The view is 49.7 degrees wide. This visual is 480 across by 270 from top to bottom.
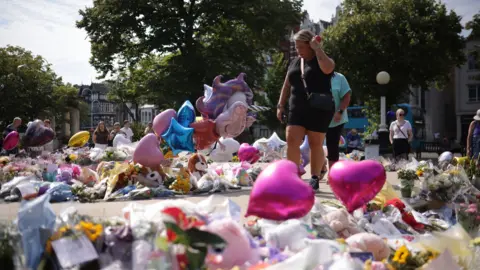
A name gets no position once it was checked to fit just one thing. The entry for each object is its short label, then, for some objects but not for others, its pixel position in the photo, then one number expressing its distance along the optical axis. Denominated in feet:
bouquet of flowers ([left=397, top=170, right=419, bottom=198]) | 18.16
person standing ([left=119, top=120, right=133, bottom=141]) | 50.69
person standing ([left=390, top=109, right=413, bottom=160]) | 38.24
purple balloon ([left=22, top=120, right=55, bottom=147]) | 33.47
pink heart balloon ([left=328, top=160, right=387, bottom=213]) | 12.84
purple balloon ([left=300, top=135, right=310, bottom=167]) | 32.37
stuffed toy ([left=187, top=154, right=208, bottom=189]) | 23.94
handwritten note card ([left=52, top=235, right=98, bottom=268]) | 7.76
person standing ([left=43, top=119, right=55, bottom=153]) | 42.41
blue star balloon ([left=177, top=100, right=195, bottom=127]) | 22.68
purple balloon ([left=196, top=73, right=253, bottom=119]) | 22.93
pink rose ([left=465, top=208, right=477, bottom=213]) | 14.28
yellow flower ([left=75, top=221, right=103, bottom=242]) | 8.26
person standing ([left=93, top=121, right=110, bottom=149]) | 45.52
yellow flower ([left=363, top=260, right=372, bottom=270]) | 8.24
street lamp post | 54.29
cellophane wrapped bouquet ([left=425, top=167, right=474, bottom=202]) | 16.47
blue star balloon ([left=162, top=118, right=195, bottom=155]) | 21.54
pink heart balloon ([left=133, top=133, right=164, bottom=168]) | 21.16
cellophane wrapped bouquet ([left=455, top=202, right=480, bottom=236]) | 13.65
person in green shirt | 22.45
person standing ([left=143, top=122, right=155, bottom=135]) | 43.98
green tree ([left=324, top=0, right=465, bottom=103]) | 101.35
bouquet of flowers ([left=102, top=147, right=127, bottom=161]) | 31.63
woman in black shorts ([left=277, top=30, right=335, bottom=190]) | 18.95
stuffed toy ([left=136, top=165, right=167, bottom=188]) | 21.52
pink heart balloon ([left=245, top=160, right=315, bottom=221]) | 10.02
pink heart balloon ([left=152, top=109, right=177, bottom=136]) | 22.93
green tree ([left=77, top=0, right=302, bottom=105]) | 79.61
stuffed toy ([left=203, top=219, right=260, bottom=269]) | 8.16
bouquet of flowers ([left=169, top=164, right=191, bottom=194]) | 21.57
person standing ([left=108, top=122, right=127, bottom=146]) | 53.93
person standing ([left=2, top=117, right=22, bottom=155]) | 41.56
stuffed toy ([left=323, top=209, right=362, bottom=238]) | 12.09
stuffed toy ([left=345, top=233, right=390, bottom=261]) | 10.13
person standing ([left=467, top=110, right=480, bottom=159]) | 29.96
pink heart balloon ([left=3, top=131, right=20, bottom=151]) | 39.04
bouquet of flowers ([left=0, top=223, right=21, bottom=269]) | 7.68
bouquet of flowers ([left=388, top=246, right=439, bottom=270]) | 8.86
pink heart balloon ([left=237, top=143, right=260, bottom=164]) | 34.27
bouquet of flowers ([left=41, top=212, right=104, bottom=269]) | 7.82
